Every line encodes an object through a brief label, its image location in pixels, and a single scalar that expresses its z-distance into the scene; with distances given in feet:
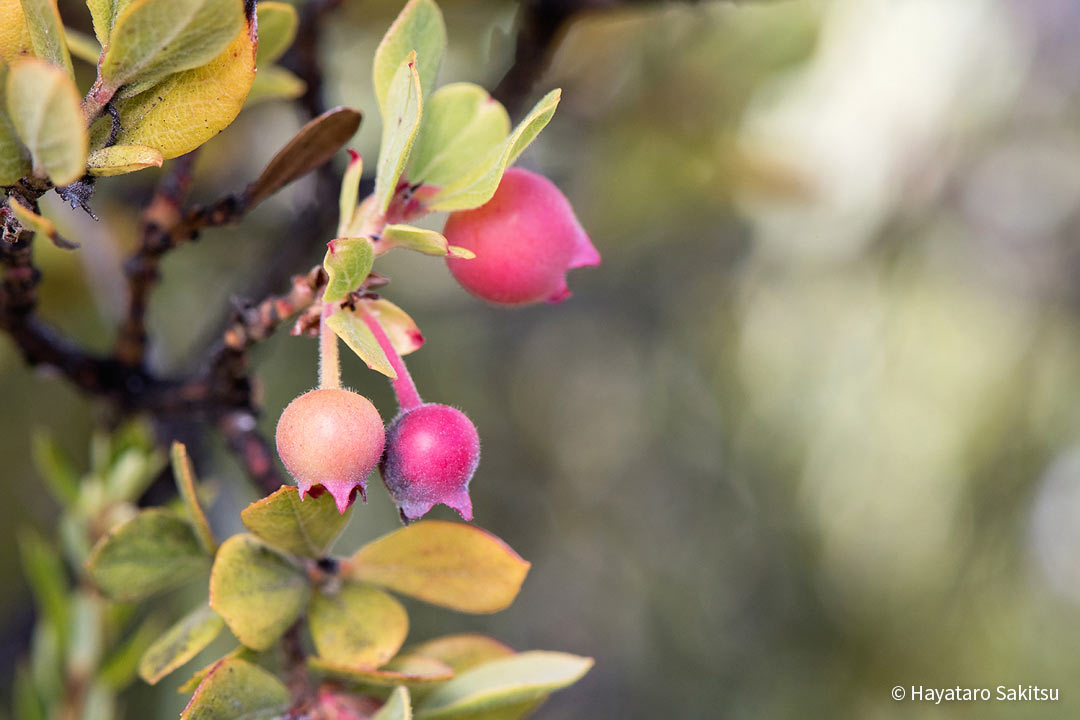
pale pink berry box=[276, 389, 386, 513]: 0.89
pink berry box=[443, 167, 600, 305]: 0.91
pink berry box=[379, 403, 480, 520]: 0.90
